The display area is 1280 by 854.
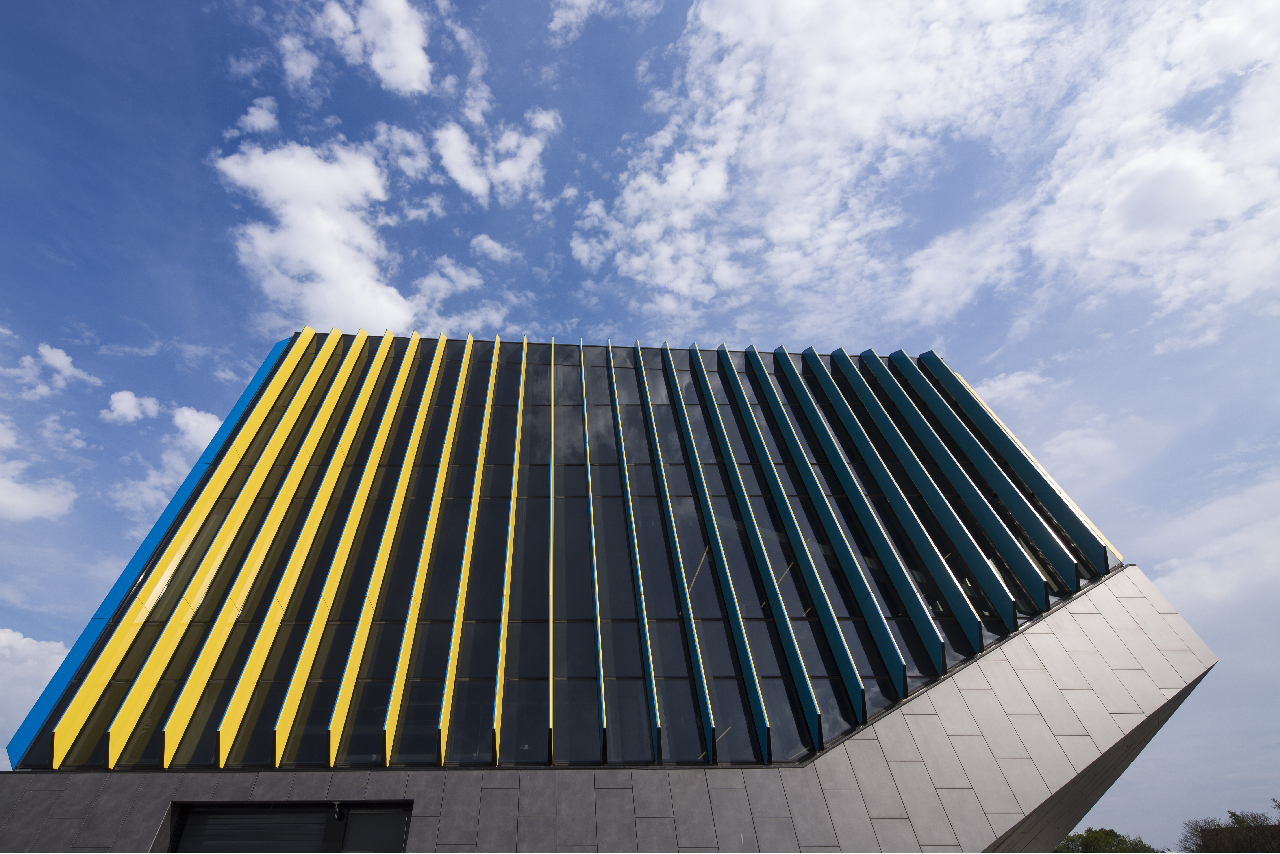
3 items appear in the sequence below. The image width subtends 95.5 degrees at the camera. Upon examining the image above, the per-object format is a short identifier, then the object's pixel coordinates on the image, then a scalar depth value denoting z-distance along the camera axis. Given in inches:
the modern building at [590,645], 434.3
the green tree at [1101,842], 2188.7
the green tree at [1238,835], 1738.4
